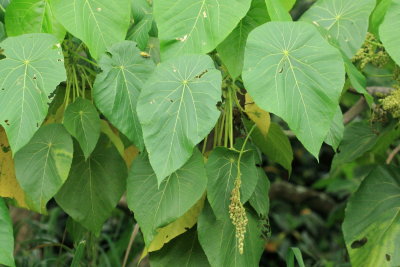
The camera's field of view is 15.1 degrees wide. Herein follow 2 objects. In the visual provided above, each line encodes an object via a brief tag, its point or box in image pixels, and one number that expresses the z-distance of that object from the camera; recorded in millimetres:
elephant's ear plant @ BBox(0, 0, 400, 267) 2342
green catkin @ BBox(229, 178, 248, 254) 2420
